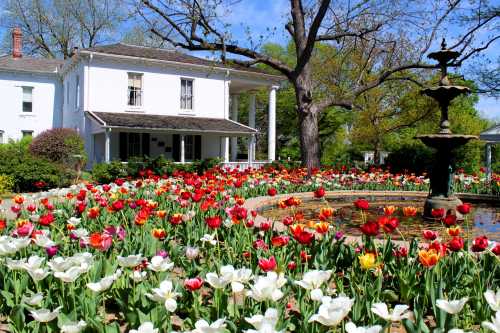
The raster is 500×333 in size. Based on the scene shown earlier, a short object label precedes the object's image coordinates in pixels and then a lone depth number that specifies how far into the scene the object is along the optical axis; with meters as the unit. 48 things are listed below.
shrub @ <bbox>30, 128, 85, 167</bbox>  23.17
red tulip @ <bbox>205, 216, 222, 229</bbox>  4.52
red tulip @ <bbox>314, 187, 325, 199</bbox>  5.71
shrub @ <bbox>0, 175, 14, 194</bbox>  15.82
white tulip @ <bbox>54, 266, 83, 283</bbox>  3.02
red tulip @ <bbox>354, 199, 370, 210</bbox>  4.94
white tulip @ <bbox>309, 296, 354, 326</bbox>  2.31
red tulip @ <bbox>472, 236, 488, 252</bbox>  3.67
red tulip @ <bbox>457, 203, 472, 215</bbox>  4.92
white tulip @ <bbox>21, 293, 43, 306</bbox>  2.88
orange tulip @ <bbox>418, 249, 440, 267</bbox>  3.23
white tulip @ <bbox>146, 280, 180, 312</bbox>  2.85
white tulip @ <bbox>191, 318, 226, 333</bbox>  2.37
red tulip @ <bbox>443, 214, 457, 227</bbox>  4.29
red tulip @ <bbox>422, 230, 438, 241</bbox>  4.12
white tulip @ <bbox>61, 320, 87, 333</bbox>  2.47
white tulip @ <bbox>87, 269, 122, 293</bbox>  2.97
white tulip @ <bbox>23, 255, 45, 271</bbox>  3.19
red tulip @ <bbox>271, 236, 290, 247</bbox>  4.01
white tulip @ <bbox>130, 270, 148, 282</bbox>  3.42
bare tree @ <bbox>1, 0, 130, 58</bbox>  44.50
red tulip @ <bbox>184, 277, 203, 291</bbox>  2.97
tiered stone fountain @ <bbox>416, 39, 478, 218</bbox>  9.87
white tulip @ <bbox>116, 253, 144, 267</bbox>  3.32
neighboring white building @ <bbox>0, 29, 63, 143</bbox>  31.41
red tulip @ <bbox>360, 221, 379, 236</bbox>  3.96
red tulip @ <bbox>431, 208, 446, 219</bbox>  4.60
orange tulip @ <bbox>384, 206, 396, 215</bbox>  4.76
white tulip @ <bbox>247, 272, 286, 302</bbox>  2.75
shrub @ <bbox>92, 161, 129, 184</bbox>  20.25
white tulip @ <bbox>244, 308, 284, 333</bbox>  2.25
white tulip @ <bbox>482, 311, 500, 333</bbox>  2.15
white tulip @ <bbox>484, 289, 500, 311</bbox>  2.61
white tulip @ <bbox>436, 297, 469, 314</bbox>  2.55
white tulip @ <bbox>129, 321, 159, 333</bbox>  2.35
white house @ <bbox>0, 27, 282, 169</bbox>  25.88
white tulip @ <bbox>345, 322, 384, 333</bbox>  2.20
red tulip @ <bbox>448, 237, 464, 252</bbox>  3.70
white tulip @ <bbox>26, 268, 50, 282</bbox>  3.17
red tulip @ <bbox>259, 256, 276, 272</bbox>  3.25
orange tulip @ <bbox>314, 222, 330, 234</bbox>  4.11
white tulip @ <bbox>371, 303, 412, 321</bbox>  2.43
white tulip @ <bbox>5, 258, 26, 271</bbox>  3.32
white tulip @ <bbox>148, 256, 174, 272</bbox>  3.34
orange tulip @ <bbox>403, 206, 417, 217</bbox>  4.73
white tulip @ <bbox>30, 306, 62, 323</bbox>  2.57
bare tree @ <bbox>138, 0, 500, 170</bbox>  18.81
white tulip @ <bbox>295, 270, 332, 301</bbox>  2.97
